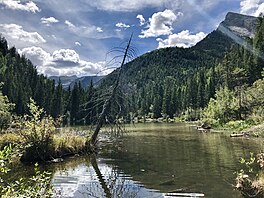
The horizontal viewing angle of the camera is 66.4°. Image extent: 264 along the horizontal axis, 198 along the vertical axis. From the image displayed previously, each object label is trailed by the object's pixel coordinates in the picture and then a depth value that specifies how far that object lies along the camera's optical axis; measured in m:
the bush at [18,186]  2.94
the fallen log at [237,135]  25.05
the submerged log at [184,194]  7.94
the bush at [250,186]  7.40
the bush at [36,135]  12.64
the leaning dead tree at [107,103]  16.21
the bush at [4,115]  27.90
